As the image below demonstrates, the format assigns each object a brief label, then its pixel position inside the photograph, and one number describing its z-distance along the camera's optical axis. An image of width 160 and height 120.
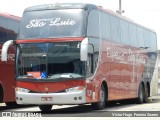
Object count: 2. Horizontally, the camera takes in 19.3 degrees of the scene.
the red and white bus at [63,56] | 15.94
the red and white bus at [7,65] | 19.25
